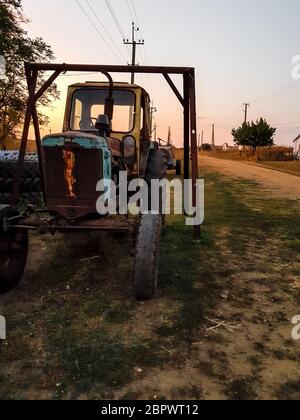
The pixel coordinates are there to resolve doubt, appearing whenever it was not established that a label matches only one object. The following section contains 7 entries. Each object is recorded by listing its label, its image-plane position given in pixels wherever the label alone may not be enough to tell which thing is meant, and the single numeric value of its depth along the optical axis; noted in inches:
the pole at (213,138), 3304.1
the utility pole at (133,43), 1402.6
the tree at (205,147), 3863.2
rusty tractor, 176.1
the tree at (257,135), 2128.4
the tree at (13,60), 799.7
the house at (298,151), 1888.3
